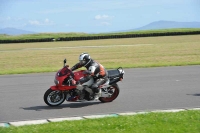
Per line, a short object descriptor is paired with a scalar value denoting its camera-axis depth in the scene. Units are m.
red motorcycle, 10.84
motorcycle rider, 11.01
